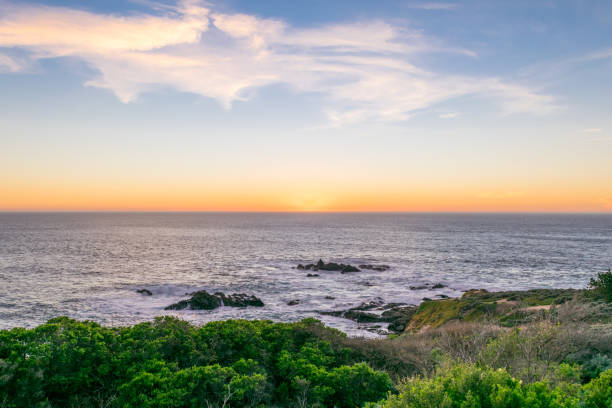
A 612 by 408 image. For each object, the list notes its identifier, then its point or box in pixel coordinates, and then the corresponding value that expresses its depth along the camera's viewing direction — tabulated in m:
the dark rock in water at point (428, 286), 45.97
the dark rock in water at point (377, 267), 59.09
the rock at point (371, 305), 36.83
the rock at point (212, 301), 36.50
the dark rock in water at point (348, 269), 57.44
